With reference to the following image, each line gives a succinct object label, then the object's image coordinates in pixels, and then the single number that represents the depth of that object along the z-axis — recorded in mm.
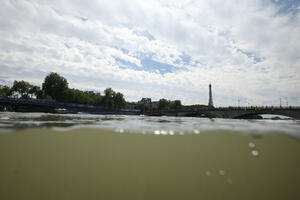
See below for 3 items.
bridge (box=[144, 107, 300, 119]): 43747
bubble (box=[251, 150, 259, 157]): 4712
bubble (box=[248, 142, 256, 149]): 5266
